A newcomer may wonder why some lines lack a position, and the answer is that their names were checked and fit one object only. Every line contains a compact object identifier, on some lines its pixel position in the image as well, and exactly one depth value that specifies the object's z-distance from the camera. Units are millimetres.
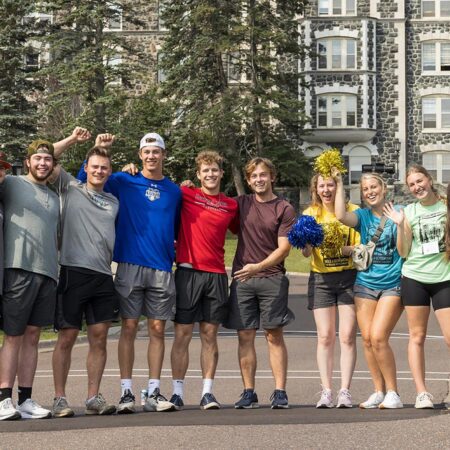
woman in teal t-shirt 10406
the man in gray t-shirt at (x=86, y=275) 10055
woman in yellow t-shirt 10648
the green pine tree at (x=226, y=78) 54125
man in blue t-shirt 10312
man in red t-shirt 10516
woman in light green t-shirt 10203
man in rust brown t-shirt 10609
